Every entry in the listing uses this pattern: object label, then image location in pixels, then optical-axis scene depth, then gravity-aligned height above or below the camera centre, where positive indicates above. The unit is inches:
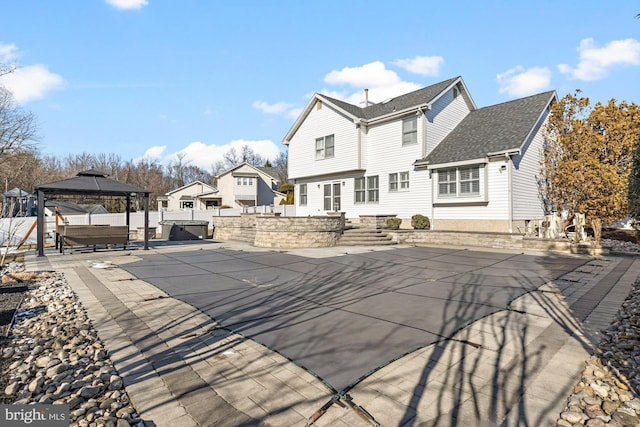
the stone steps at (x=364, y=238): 590.0 -41.1
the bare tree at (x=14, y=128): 1104.2 +309.1
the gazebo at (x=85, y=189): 448.8 +41.6
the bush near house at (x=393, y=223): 669.8 -16.5
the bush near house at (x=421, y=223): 653.9 -16.5
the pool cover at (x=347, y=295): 146.3 -57.3
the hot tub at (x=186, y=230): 728.3 -28.2
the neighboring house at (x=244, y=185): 1649.9 +157.5
